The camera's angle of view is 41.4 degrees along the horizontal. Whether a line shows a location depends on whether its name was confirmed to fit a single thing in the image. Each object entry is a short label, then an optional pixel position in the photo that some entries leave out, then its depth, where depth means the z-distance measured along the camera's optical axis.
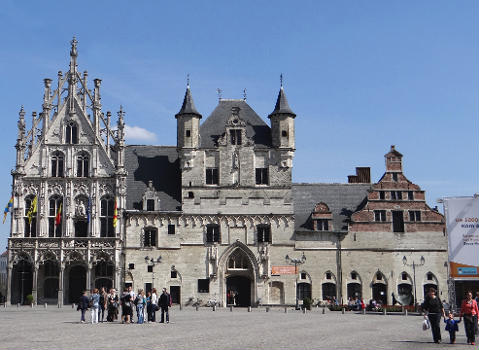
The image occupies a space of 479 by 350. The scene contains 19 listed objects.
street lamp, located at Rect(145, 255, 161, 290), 53.09
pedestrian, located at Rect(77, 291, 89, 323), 28.61
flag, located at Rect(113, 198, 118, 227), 51.97
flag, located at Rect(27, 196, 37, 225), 51.75
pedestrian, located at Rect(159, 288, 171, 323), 29.16
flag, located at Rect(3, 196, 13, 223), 51.97
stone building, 52.47
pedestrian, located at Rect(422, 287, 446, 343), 20.92
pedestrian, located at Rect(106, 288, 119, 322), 29.88
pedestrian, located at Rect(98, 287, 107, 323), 30.38
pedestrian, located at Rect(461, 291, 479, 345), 20.67
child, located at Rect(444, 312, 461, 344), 20.84
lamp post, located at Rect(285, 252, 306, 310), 53.26
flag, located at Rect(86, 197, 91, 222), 52.50
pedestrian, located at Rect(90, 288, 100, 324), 28.35
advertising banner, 37.16
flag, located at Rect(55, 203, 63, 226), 51.78
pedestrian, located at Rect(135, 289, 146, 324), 28.69
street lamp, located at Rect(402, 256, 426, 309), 54.72
